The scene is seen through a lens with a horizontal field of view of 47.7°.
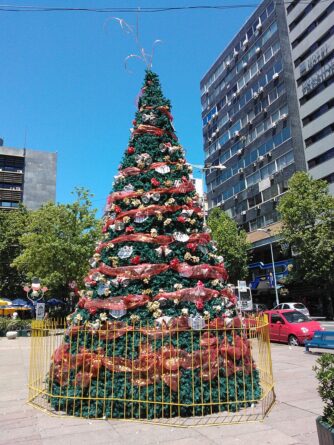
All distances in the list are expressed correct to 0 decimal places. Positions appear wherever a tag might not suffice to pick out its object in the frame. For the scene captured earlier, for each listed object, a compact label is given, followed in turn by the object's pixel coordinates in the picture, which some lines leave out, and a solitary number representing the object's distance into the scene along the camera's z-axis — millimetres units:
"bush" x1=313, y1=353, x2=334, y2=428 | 3422
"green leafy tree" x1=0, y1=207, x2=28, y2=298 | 42469
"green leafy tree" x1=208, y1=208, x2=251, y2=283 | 40844
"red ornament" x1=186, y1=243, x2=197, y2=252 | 6793
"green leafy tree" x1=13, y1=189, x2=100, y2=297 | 25625
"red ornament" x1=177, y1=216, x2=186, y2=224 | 6949
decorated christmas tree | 5754
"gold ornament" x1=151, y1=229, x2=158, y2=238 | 6754
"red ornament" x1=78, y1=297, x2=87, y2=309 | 6758
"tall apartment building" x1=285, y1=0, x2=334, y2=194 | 37906
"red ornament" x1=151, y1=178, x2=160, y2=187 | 7090
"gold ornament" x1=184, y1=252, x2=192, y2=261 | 6691
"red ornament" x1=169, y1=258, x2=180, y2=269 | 6605
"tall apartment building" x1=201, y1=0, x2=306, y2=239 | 42125
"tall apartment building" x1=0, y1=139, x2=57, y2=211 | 71438
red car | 15422
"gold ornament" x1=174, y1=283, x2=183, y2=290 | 6391
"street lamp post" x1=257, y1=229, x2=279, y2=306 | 38575
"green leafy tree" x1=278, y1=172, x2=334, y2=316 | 30000
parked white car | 29797
